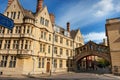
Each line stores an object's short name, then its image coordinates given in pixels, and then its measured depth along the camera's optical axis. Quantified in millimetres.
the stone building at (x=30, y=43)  16756
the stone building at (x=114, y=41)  18365
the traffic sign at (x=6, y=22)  4874
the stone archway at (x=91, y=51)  23101
